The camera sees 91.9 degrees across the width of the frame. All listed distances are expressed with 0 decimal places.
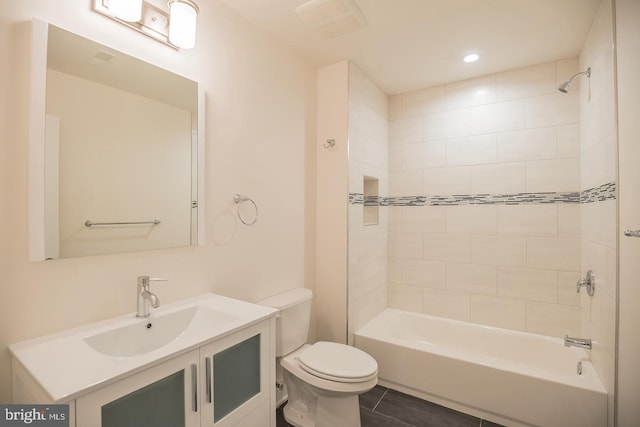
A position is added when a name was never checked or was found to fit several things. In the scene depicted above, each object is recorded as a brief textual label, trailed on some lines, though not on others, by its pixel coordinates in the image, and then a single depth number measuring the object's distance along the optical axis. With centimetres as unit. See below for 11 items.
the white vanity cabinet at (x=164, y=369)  86
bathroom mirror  110
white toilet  167
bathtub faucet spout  197
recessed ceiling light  230
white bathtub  178
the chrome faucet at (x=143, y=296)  130
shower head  199
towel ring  184
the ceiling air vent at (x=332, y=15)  173
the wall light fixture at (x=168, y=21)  138
